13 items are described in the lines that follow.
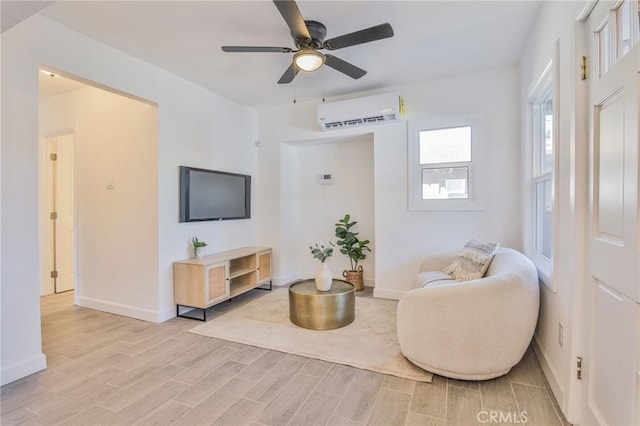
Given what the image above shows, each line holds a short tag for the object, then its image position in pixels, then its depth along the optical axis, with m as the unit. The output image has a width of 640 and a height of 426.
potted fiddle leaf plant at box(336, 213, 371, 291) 4.28
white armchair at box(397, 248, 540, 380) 1.95
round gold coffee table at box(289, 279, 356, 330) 2.90
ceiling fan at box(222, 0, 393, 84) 2.07
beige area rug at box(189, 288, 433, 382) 2.32
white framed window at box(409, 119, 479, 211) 3.57
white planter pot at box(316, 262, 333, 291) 2.98
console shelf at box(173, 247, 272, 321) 3.23
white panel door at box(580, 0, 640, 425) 1.16
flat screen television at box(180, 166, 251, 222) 3.52
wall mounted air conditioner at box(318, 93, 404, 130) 3.66
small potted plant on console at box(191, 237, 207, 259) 3.56
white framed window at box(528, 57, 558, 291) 2.51
